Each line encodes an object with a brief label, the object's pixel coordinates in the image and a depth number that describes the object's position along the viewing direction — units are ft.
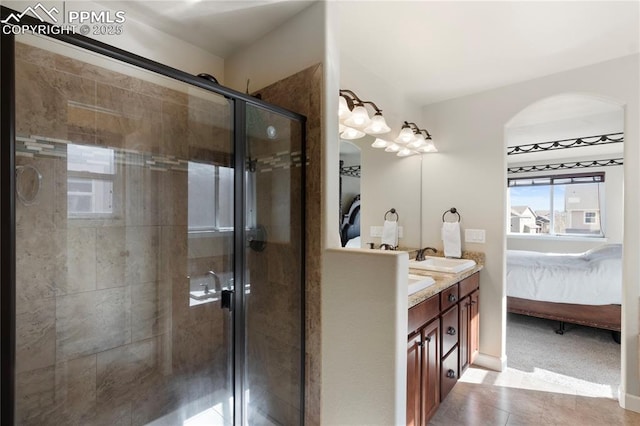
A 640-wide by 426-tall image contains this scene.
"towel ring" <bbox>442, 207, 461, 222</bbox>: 9.49
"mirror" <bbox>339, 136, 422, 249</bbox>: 7.34
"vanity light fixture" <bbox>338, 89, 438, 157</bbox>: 6.45
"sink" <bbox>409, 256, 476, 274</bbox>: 7.52
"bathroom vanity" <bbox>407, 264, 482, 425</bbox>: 5.33
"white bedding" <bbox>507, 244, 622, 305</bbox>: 10.18
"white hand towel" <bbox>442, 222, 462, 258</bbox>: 9.18
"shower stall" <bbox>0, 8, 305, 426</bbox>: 4.68
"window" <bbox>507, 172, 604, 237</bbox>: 16.60
